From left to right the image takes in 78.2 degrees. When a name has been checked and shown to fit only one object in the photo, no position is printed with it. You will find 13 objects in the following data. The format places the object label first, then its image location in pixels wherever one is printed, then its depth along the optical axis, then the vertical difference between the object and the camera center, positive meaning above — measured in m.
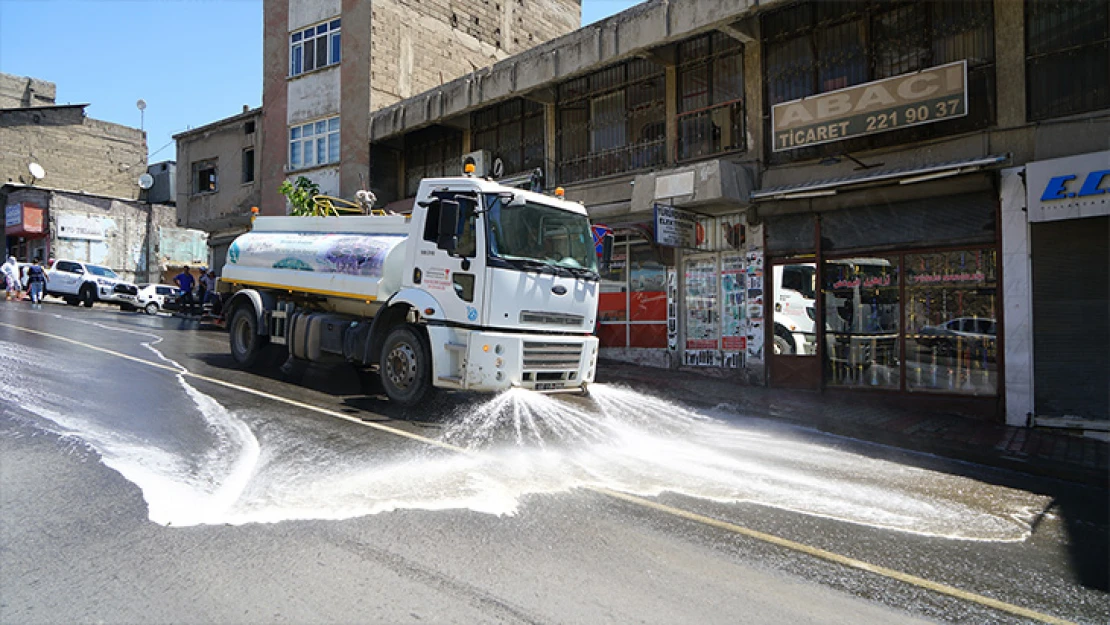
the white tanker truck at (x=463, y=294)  8.20 +0.45
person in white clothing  27.00 +1.99
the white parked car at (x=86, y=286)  25.55 +1.61
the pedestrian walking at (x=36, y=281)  24.30 +1.69
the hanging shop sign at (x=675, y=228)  13.44 +2.06
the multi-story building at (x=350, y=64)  22.95 +9.44
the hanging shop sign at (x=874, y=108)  11.02 +3.84
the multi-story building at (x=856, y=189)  10.32 +2.49
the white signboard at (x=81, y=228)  38.00 +5.70
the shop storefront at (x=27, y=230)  36.84 +5.40
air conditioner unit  20.01 +4.90
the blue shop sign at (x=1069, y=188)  9.62 +2.05
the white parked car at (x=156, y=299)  26.42 +1.17
